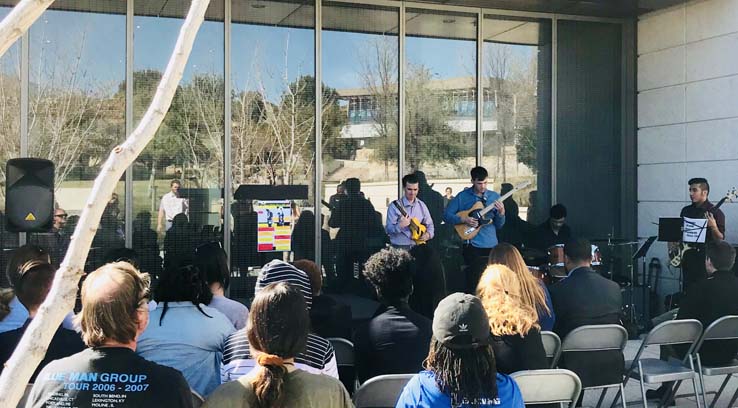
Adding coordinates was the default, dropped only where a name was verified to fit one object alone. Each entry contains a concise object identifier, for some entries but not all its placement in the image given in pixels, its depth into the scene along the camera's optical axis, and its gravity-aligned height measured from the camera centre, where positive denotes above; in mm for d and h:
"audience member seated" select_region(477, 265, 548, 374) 3451 -745
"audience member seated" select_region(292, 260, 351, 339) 4129 -786
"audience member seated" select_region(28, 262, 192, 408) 2057 -552
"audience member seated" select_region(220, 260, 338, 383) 2863 -728
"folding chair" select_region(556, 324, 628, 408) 4160 -937
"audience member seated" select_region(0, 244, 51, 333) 3653 -690
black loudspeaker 5578 -126
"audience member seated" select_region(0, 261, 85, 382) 3240 -697
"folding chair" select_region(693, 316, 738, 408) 4617 -1035
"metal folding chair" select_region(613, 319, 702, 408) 4492 -1169
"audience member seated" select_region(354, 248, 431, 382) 3391 -776
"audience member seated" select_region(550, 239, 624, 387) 4285 -803
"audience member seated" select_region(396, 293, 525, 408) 2490 -652
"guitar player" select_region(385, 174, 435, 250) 7473 -388
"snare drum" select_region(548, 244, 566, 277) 7141 -839
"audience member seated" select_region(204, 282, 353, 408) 2166 -593
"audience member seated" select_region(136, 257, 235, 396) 3221 -711
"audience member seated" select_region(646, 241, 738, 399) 4875 -841
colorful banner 7887 -491
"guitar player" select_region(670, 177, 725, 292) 7348 -389
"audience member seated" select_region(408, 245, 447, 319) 6238 -901
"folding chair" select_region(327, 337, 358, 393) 3781 -964
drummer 8258 -582
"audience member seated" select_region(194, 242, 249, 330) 3912 -574
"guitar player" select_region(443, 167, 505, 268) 7805 -379
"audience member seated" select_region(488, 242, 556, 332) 4160 -610
